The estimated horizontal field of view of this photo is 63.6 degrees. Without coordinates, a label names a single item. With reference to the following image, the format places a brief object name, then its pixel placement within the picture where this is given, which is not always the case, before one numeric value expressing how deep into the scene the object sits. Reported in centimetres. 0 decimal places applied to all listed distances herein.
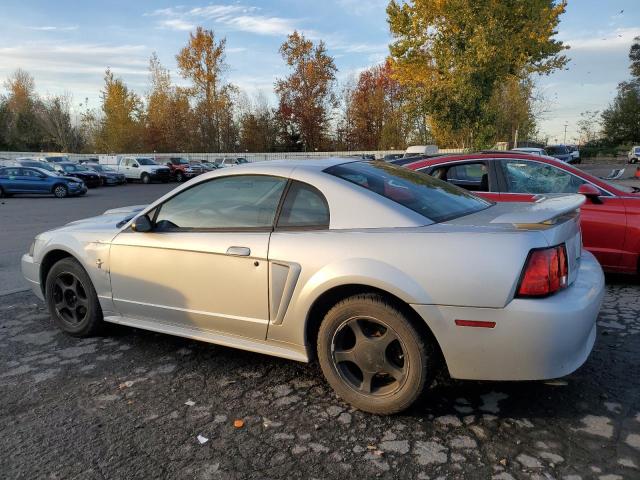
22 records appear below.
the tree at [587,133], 7319
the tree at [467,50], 2283
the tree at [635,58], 6712
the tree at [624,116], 6400
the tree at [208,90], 5181
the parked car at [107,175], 3186
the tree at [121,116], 5603
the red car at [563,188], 553
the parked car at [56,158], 3860
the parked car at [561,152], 4309
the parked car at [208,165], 3821
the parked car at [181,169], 3644
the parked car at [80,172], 2959
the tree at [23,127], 6400
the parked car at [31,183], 2231
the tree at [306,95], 5103
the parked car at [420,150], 1649
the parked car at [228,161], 3884
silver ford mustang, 263
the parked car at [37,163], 3018
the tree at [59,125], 6328
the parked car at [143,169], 3488
